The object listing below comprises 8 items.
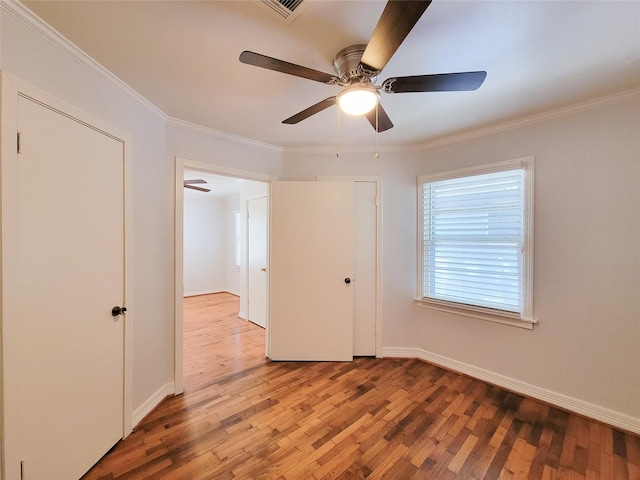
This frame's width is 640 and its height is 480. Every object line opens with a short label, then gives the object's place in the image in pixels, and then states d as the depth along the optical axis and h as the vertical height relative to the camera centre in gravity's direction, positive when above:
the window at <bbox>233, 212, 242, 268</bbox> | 6.20 +0.02
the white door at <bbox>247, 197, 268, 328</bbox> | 3.87 -0.32
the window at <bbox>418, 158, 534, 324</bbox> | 2.25 +0.00
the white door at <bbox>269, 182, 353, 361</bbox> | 2.80 -0.36
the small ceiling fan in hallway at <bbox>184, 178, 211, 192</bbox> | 3.84 +0.86
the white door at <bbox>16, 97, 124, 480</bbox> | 1.17 -0.30
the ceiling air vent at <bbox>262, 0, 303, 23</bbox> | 1.07 +1.01
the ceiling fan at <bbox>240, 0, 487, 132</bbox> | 0.92 +0.79
